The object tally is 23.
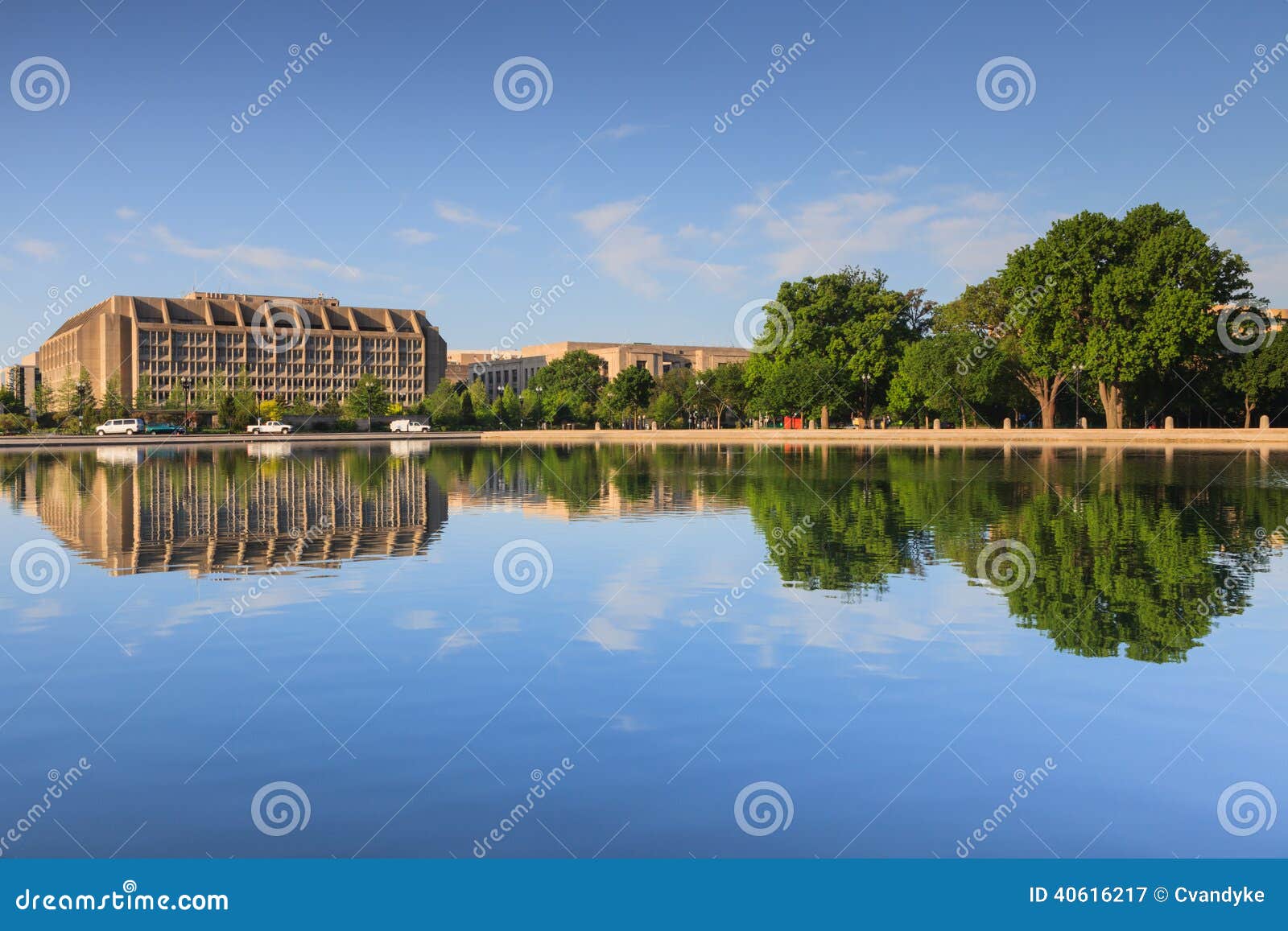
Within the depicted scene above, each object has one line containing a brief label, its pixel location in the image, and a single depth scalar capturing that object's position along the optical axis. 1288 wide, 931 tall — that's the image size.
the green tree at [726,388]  113.25
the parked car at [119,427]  87.75
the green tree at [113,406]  97.19
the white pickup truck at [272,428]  99.06
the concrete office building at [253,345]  162.00
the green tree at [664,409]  119.06
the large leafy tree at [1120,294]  64.12
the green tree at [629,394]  129.00
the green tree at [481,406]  121.12
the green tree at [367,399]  113.19
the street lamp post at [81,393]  98.44
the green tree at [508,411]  122.75
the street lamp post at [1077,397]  73.75
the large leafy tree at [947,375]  76.44
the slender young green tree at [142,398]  113.12
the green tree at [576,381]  135.75
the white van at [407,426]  109.69
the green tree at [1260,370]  72.25
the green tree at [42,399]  107.62
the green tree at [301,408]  120.19
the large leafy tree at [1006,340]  69.69
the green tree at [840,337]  86.25
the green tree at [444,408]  120.62
